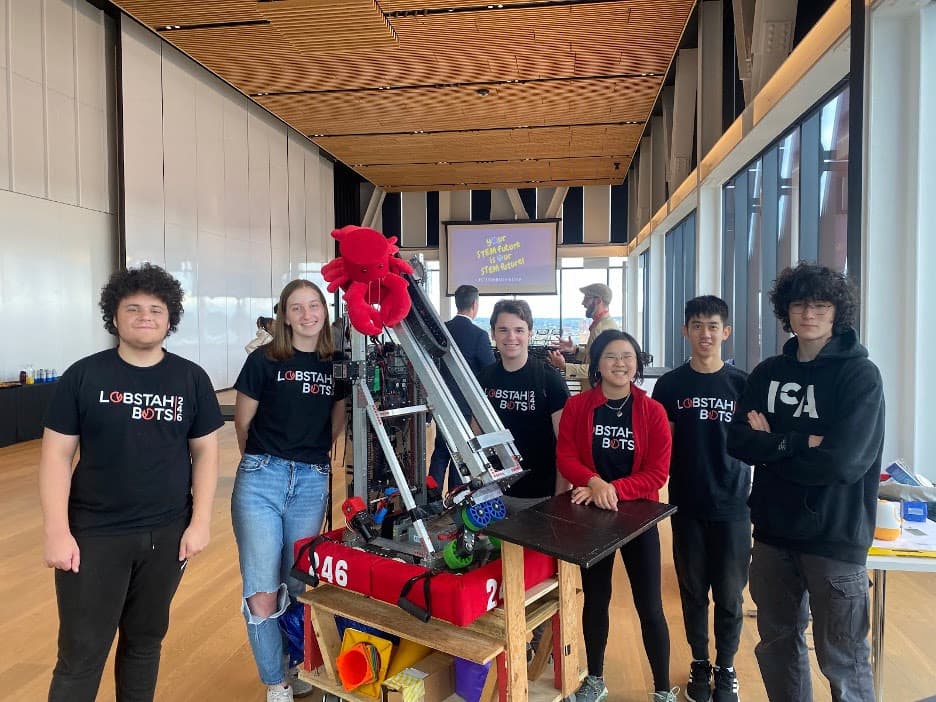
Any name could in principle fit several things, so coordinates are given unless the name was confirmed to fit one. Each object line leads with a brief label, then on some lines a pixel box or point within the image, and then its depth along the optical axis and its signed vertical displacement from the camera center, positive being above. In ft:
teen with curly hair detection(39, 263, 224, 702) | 5.02 -1.26
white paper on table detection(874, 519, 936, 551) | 5.73 -1.96
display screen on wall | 42.11 +5.27
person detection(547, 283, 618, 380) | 15.23 +0.66
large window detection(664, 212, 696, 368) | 26.43 +2.43
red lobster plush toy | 5.38 +0.50
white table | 5.99 -2.83
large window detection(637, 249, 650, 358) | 36.91 +2.30
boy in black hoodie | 5.17 -1.28
